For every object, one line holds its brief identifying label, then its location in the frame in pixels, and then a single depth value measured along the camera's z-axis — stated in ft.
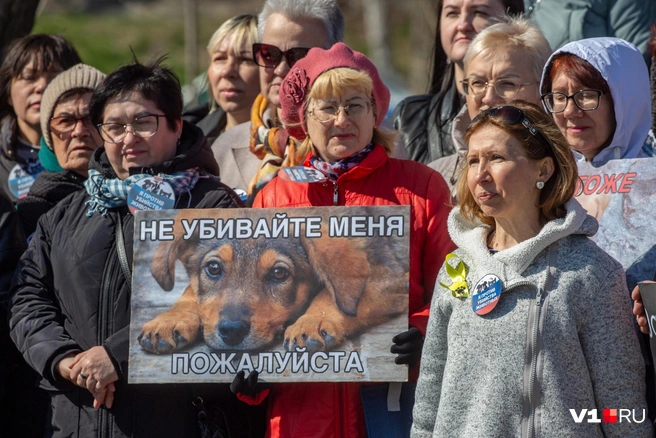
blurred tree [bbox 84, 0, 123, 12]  201.33
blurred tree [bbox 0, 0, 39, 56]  44.35
